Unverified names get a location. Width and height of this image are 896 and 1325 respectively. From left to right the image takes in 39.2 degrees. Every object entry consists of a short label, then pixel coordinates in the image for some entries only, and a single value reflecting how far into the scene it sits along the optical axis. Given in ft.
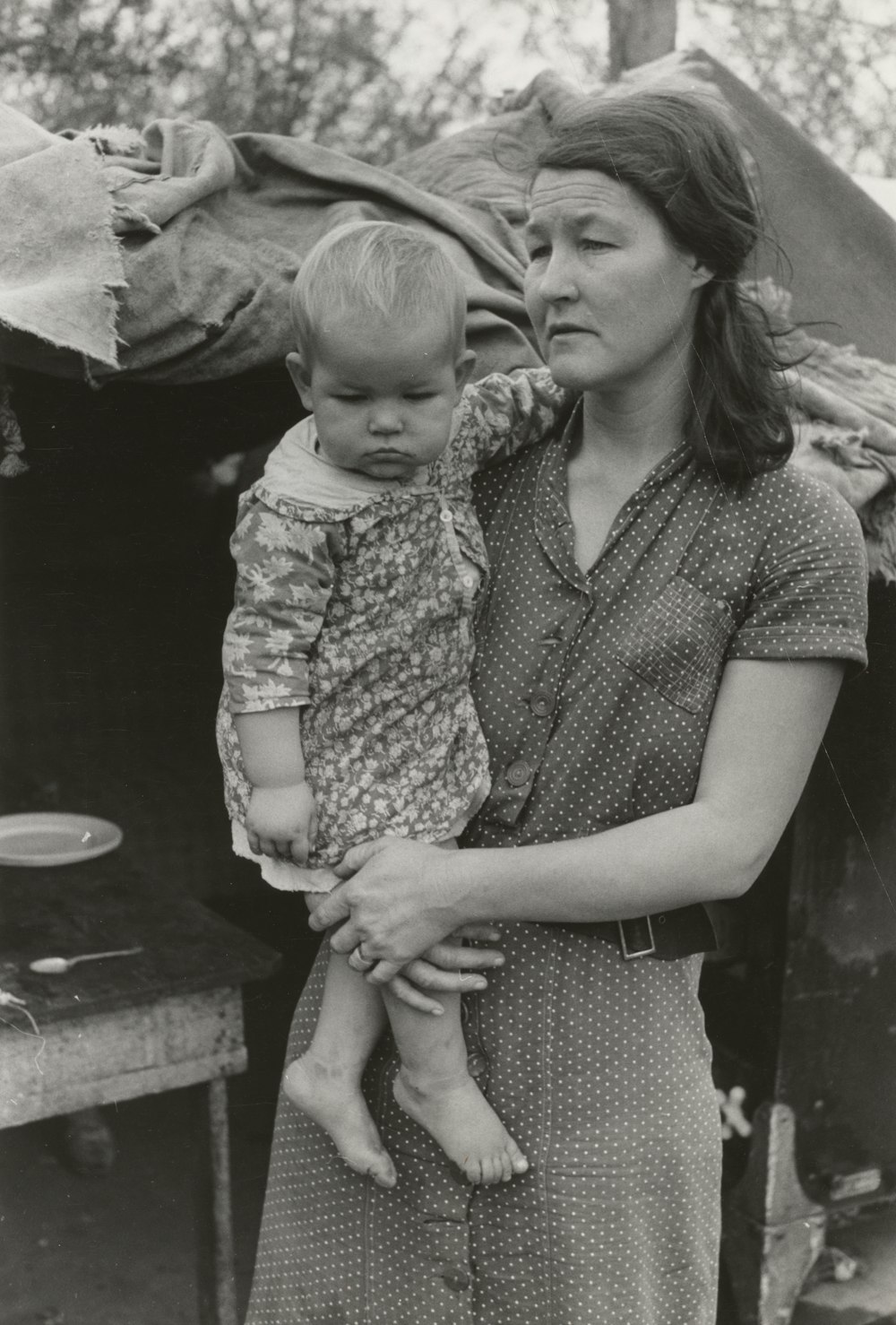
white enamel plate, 10.85
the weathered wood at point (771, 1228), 9.66
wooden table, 8.41
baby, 5.01
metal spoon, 8.87
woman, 4.97
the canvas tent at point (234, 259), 6.09
